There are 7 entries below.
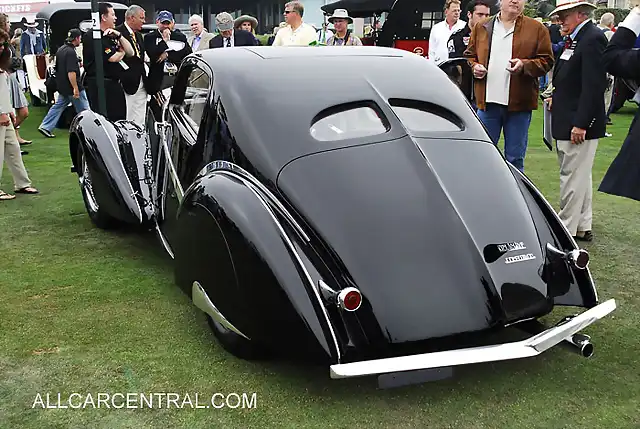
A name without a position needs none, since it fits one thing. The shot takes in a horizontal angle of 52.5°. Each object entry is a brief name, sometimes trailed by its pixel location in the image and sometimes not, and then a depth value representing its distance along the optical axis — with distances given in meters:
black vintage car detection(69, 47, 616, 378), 2.68
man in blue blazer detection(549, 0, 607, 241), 4.88
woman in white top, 6.16
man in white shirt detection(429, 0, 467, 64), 8.36
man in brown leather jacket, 5.41
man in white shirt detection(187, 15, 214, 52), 10.37
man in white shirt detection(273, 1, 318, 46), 8.09
